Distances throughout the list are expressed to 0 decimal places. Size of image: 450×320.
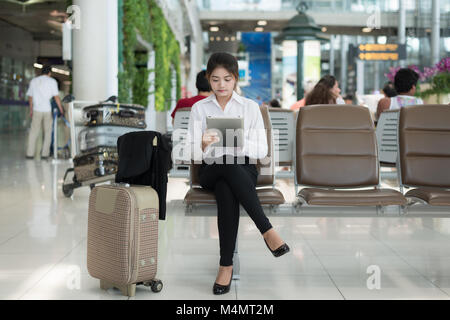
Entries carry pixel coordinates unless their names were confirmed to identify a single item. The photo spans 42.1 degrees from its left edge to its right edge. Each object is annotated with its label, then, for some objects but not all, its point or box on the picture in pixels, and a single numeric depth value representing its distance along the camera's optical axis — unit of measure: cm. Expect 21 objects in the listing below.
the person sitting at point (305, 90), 800
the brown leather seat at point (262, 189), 283
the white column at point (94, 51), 795
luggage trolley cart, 556
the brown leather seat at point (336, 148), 339
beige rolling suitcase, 263
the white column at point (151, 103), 1249
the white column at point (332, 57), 3553
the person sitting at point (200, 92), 546
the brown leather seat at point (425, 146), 335
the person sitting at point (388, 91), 866
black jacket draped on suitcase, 276
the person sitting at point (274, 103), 1248
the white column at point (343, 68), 3369
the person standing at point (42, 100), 1031
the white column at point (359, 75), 1898
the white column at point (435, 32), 1755
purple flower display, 690
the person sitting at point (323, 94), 602
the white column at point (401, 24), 2098
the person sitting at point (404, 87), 569
